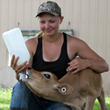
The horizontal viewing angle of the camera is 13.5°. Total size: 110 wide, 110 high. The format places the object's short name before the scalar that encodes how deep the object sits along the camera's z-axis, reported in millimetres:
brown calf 5830
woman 6203
